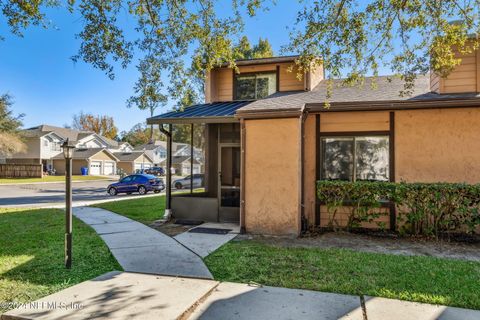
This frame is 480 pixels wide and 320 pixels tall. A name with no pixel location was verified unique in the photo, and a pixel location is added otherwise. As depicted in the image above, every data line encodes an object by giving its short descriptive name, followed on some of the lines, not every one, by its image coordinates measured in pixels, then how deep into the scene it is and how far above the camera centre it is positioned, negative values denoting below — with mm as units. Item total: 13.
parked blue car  22453 -1620
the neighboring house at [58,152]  44438 +1440
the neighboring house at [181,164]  58031 -399
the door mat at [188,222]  8898 -1714
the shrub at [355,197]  7359 -852
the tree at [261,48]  29297 +10849
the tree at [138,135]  73438 +6419
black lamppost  5039 -627
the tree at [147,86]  7434 +1794
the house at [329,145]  7520 +416
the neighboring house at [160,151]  61219 +2210
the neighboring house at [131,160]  53000 +335
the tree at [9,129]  36250 +3983
